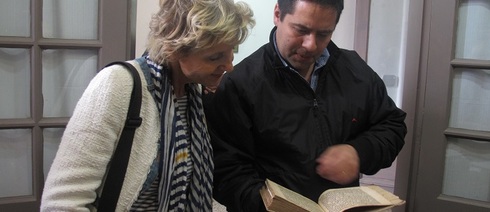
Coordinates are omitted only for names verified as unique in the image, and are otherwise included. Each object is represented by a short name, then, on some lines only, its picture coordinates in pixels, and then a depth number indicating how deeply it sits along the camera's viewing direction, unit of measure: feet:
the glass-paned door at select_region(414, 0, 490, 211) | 5.42
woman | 2.52
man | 3.52
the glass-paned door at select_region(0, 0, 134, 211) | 5.32
